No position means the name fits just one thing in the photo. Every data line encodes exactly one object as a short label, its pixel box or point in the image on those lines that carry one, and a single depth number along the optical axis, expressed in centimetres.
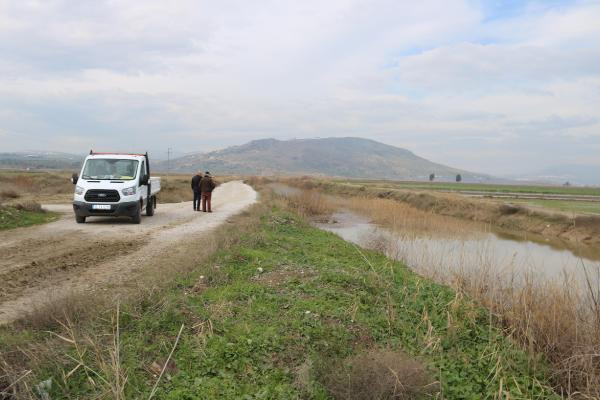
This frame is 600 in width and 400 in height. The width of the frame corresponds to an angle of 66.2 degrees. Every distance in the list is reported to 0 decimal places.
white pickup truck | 1548
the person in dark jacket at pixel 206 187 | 2142
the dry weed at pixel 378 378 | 518
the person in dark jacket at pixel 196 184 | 2205
